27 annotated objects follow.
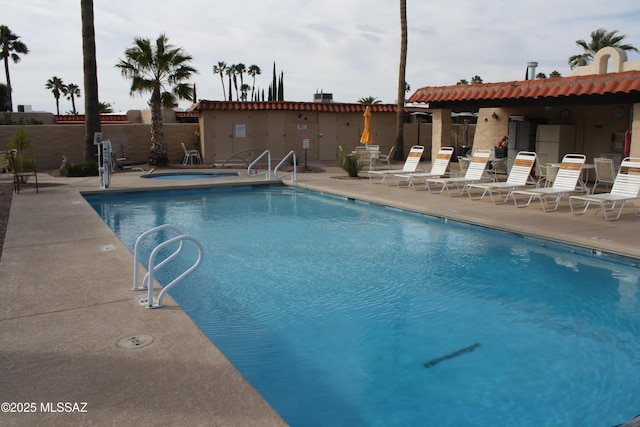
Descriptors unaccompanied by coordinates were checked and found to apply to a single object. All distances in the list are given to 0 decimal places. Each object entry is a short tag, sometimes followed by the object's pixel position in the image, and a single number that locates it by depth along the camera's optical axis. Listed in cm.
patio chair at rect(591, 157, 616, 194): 1123
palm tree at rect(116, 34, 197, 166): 1967
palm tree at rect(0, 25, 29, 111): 4284
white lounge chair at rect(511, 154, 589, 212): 1074
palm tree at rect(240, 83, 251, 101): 7412
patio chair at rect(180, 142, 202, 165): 2228
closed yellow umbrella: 2056
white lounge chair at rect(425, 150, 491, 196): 1297
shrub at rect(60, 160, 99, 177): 1803
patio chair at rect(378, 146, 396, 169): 2312
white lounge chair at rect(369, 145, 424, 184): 1542
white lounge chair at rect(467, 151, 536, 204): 1184
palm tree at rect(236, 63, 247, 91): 7588
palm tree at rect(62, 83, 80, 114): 6856
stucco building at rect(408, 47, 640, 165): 1210
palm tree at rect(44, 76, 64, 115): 6650
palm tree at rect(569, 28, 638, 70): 4134
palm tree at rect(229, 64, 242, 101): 7606
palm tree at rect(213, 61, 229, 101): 7769
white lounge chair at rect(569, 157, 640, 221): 959
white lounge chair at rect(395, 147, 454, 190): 1436
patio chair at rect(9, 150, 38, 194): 1323
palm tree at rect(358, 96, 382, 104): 5917
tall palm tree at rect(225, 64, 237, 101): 7607
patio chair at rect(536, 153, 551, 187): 1526
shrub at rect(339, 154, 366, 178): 1747
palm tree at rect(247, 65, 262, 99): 7699
